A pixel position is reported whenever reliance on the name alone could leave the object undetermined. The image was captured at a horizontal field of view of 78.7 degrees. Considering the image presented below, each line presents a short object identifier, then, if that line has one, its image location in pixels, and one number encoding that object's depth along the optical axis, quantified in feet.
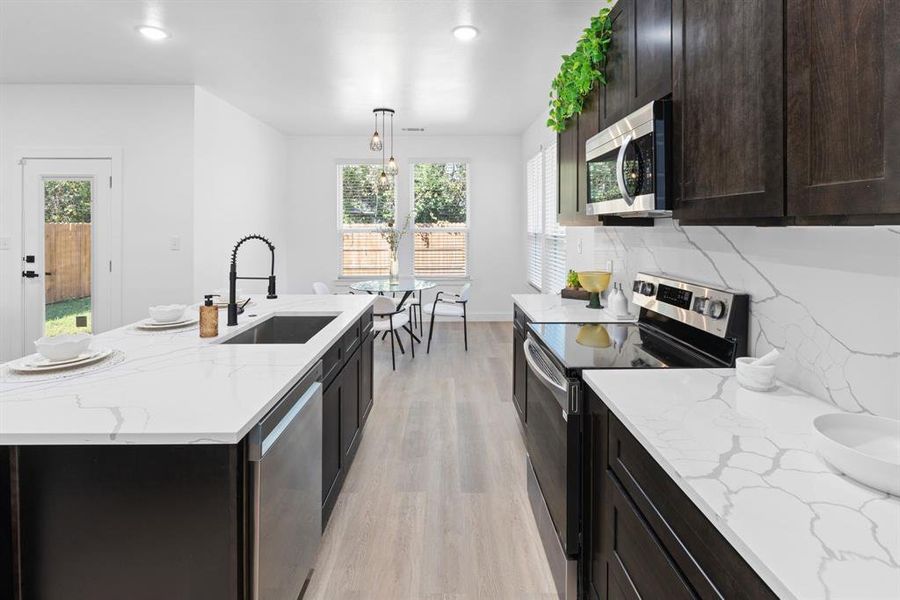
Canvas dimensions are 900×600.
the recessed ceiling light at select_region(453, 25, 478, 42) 11.84
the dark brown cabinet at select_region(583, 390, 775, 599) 2.96
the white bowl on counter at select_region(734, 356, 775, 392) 4.80
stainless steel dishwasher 4.52
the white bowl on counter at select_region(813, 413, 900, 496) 3.03
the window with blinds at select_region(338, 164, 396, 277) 25.44
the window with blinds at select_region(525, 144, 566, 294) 18.74
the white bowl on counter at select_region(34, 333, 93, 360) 5.76
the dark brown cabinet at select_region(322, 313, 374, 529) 7.61
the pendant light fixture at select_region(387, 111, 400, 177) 19.20
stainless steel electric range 5.91
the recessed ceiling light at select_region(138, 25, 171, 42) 11.99
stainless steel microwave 5.60
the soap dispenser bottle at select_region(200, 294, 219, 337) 7.45
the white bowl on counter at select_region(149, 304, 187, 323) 8.17
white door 16.42
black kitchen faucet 7.95
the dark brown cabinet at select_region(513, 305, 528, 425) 10.01
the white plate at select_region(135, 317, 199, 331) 8.01
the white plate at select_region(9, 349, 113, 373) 5.59
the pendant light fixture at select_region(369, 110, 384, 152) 17.60
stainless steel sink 9.66
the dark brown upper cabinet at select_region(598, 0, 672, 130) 5.76
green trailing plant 7.91
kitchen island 4.16
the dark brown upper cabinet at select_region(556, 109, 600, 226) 9.06
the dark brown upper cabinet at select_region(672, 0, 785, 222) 3.80
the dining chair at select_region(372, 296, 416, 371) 16.98
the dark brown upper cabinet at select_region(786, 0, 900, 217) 2.79
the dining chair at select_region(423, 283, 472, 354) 19.42
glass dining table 18.21
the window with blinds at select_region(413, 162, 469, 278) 25.49
